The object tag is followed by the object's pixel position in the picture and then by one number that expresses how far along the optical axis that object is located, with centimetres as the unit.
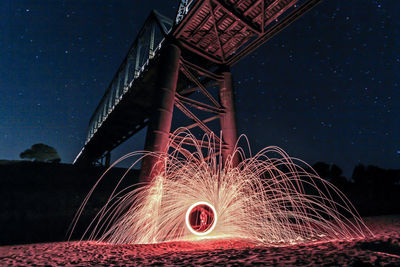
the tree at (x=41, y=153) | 4237
